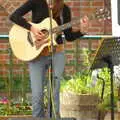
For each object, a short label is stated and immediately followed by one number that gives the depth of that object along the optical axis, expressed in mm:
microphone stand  8420
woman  8815
